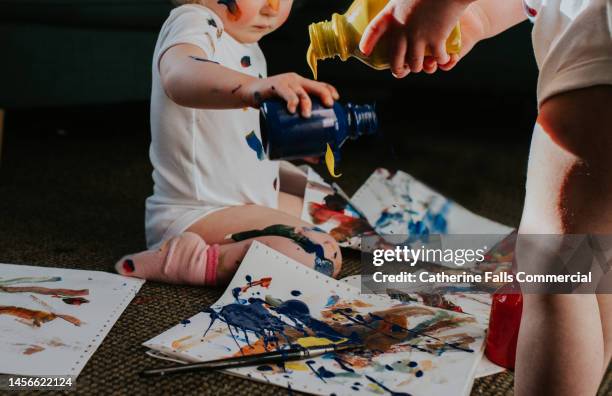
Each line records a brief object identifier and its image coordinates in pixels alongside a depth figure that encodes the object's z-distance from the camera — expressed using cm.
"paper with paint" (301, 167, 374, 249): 96
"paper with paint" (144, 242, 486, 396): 62
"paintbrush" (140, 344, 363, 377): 62
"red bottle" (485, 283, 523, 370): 65
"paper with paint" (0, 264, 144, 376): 63
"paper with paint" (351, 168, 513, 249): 100
